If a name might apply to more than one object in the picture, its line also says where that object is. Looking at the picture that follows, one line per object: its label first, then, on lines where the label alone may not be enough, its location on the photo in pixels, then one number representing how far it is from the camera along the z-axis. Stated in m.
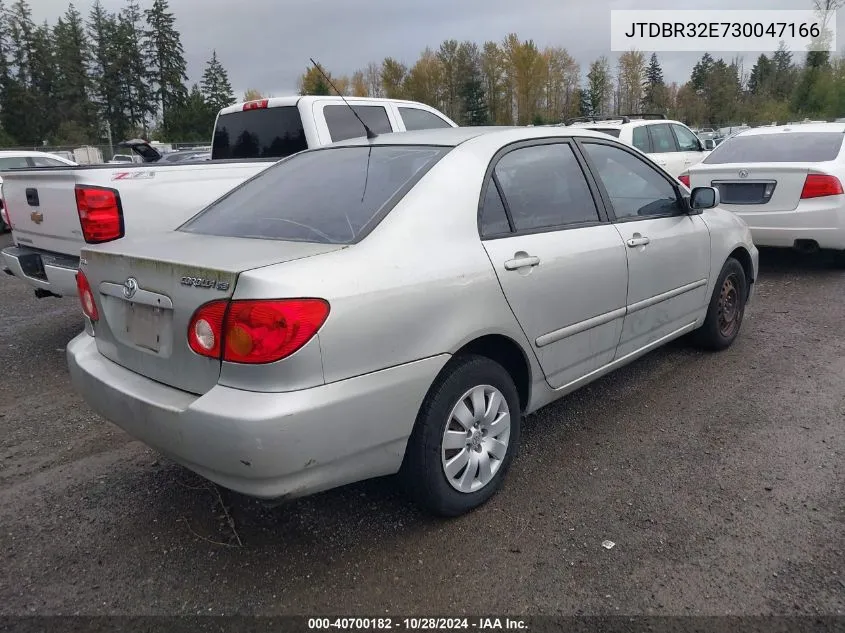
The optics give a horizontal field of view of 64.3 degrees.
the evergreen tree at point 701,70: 76.18
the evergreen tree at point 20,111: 60.75
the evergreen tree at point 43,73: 64.31
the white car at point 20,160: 13.88
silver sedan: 2.24
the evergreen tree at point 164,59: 71.44
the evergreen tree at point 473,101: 69.25
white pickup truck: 4.59
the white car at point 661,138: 10.17
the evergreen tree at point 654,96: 62.81
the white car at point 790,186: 6.81
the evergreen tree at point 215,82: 76.56
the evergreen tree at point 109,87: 68.25
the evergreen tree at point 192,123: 60.88
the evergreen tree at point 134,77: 70.03
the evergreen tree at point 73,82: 64.31
